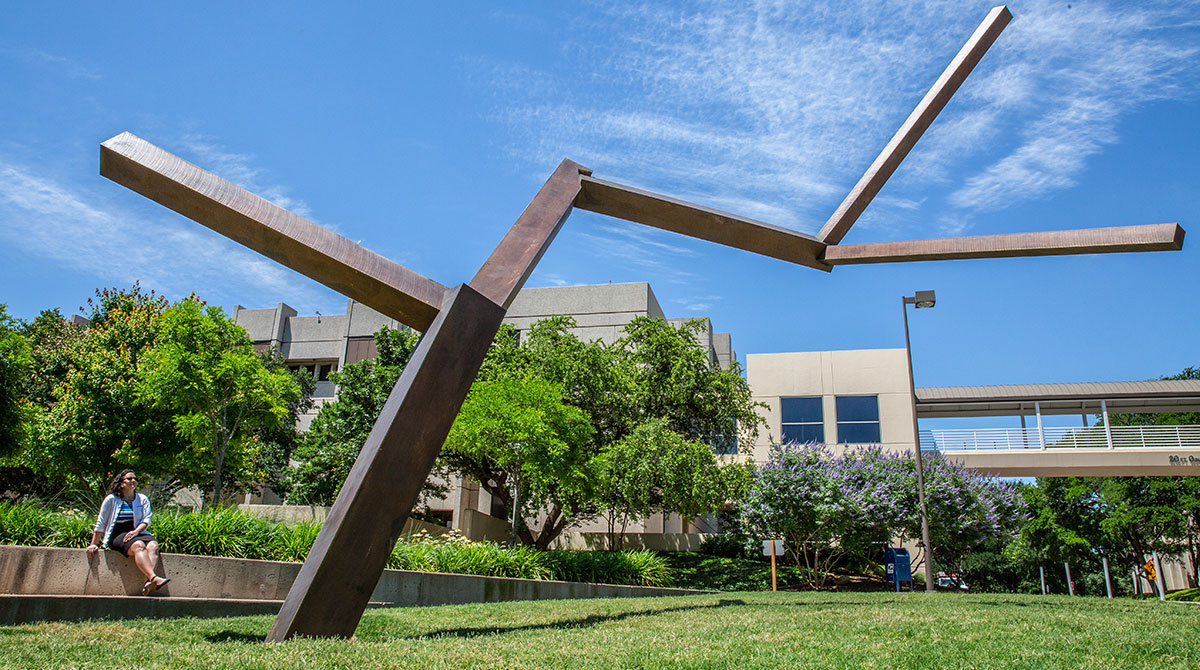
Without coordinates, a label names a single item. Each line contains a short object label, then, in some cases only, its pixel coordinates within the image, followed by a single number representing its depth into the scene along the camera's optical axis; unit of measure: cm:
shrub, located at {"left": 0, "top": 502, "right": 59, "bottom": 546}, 826
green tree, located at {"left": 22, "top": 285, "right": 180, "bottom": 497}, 2350
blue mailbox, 2630
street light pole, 2152
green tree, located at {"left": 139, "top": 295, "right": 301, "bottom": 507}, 2153
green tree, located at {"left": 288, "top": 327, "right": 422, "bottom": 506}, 2623
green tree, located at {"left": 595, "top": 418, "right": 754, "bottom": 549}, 2366
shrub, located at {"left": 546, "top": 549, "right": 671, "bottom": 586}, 1634
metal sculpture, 556
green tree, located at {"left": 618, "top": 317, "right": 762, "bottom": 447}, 2800
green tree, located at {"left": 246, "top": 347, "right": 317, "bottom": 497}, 3316
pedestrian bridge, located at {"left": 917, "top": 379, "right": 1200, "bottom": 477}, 3078
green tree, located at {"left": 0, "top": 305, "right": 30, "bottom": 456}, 2350
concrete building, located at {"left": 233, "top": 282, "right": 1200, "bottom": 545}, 3133
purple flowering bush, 2506
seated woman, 776
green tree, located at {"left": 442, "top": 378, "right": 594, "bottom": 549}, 1800
